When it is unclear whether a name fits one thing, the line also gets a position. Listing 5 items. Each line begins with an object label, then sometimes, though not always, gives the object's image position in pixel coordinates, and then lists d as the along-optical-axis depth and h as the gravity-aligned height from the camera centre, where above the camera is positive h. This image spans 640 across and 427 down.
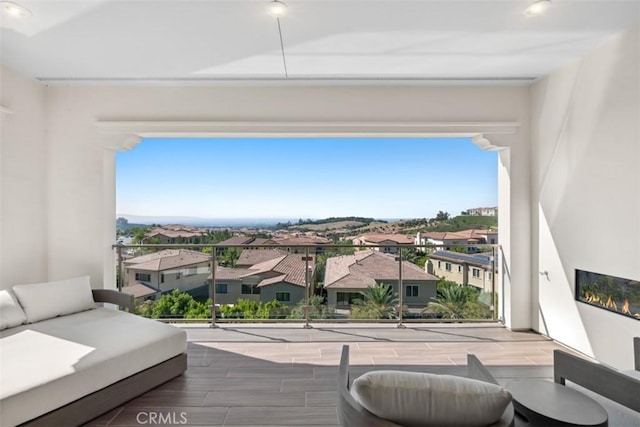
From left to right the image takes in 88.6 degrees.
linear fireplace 2.60 -0.70
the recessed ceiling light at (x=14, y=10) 2.29 +1.45
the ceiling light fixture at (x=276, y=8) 2.29 +1.45
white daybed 1.90 -0.97
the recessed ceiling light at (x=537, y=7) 2.28 +1.45
